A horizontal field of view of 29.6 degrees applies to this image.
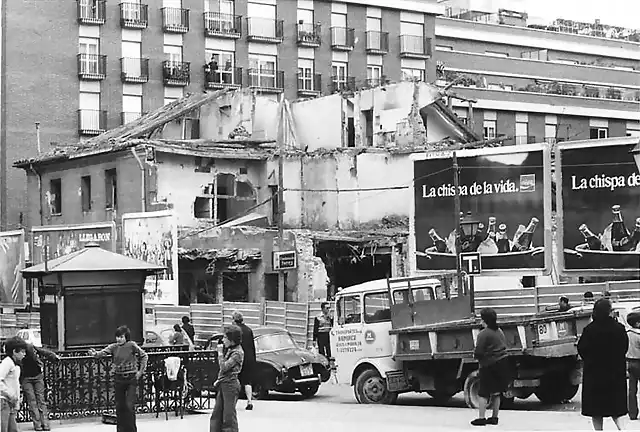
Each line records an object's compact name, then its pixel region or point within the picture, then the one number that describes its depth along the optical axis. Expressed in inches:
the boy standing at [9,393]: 603.8
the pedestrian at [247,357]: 845.9
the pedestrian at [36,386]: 742.5
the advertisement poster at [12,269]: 1656.0
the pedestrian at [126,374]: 669.3
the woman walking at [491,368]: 725.3
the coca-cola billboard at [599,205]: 1179.3
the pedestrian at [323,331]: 1208.8
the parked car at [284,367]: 991.6
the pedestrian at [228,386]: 623.8
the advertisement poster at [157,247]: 1462.8
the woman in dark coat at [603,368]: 511.8
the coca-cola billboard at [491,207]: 1239.5
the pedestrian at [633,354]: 711.1
